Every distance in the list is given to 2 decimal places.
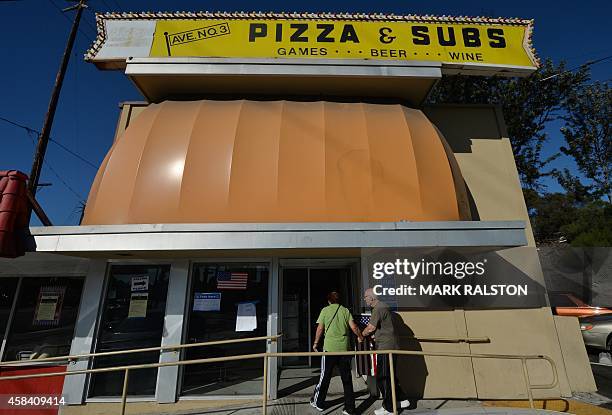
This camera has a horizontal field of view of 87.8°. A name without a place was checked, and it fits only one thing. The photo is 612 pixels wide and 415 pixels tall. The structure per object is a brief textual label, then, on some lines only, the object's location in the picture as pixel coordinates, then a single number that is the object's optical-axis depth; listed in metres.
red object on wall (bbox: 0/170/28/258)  4.96
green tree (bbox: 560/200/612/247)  19.11
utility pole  9.78
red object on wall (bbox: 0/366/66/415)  5.45
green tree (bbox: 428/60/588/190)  16.20
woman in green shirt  4.77
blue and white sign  6.02
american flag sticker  6.11
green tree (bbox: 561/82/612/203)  23.52
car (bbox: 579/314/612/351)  8.45
